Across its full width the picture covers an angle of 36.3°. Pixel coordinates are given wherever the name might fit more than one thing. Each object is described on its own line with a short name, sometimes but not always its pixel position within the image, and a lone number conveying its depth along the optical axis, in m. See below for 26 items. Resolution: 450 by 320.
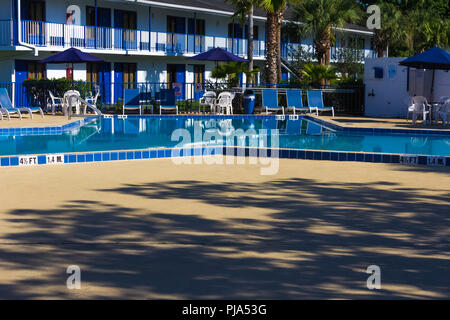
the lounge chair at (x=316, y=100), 22.32
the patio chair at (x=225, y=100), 22.73
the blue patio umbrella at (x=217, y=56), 23.69
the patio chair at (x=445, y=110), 17.34
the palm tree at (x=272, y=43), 25.69
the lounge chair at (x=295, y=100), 22.50
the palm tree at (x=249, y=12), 26.67
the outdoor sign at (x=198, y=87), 24.29
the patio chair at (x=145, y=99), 22.62
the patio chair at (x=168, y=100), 22.92
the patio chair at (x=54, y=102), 21.89
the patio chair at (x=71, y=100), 19.86
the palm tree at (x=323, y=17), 34.81
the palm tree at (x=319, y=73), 24.92
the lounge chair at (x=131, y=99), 22.28
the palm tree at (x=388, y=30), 40.84
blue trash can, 22.92
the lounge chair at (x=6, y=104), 18.81
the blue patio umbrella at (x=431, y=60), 18.00
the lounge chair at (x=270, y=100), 22.59
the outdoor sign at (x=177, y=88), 23.74
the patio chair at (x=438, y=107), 18.42
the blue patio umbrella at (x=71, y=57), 22.05
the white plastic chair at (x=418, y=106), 18.31
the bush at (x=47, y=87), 23.80
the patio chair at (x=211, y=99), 22.98
